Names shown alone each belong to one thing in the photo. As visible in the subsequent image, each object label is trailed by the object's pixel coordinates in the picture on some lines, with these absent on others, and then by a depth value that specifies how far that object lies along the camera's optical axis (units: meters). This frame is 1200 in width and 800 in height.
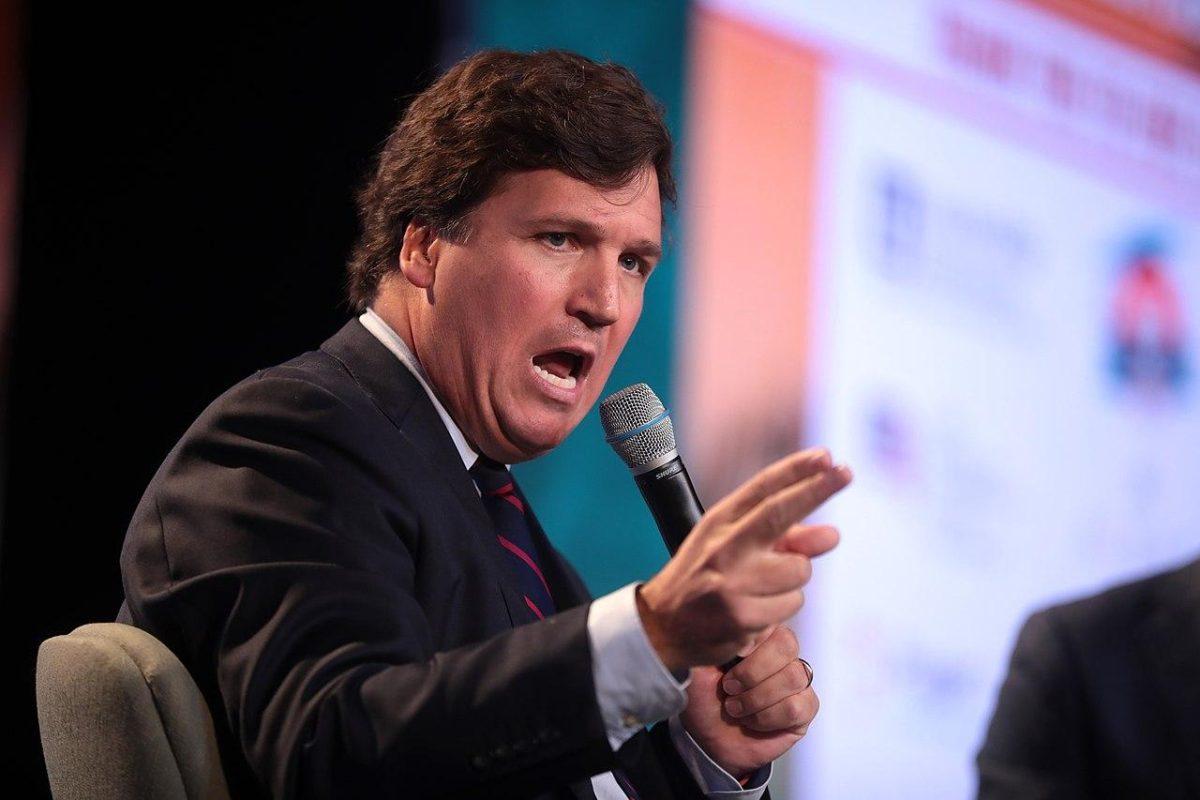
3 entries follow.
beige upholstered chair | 4.68
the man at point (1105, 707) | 5.26
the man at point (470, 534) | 4.57
